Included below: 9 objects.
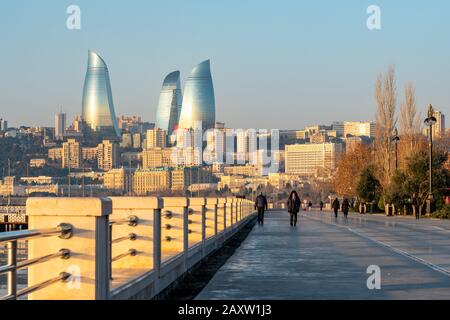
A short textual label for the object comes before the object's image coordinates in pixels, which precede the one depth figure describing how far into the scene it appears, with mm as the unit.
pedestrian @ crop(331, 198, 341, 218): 63750
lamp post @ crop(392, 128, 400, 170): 80544
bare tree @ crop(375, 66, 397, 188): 86375
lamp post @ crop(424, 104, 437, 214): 63609
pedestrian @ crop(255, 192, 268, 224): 46500
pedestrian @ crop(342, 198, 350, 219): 64438
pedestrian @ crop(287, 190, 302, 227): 41625
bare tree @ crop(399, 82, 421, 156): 83812
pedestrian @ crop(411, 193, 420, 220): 60906
